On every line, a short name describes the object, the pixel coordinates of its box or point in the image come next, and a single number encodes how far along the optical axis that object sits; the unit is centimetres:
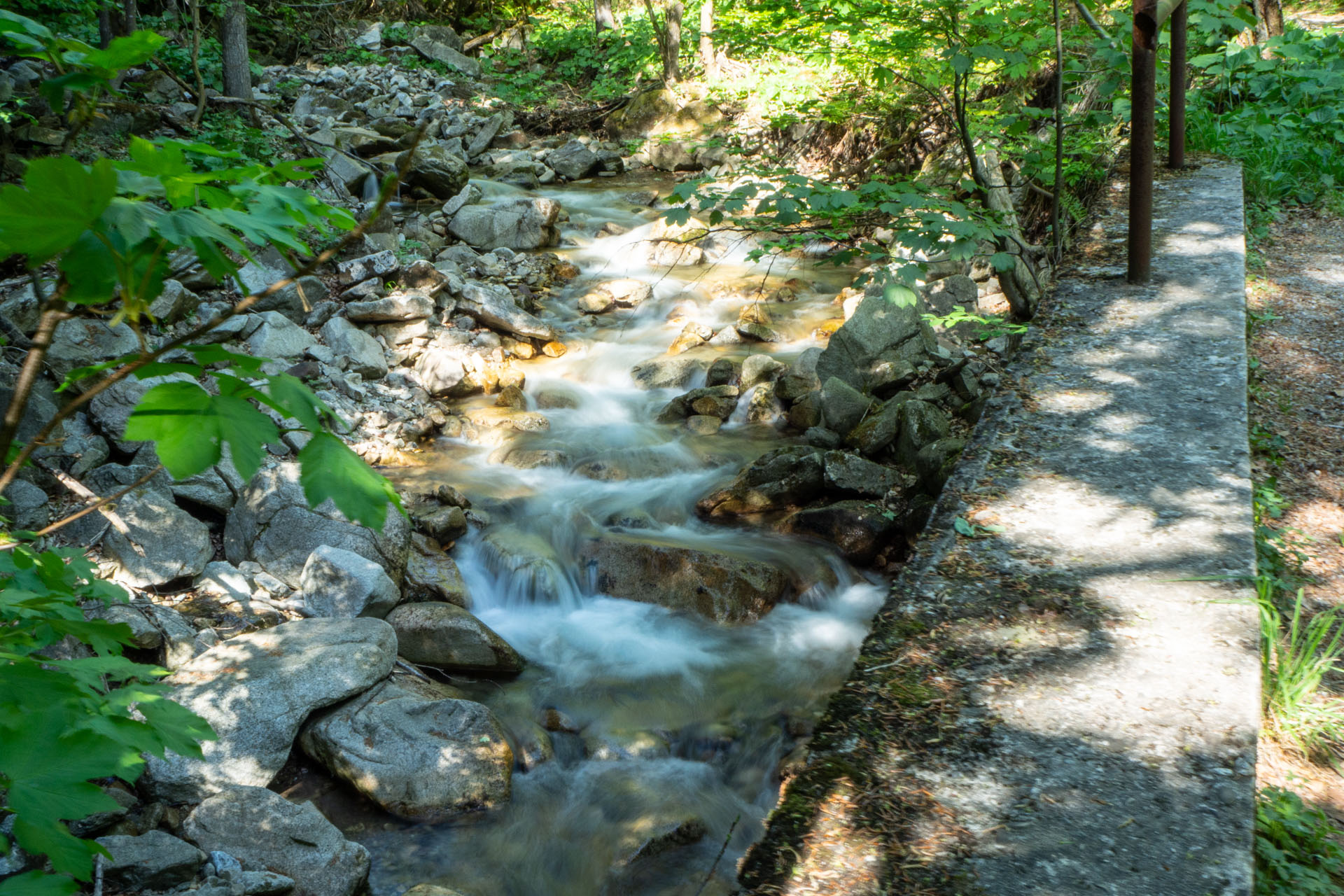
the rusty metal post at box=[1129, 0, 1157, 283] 398
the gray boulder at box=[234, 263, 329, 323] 747
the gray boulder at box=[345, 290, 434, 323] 787
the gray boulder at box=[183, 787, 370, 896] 314
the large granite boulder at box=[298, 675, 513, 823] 374
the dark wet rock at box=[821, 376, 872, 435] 673
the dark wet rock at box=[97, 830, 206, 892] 283
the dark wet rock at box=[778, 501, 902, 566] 559
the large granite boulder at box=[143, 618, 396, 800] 346
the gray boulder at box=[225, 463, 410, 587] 496
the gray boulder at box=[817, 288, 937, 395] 707
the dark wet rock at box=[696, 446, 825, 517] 604
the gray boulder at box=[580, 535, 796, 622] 526
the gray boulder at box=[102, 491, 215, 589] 444
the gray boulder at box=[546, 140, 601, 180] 1384
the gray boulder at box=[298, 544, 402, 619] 461
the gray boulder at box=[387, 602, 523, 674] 468
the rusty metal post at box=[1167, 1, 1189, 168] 529
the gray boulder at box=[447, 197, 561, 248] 1044
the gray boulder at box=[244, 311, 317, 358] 688
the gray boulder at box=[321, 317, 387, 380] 745
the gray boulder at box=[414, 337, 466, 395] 769
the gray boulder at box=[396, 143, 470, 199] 1135
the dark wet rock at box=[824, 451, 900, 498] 588
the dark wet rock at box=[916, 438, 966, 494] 543
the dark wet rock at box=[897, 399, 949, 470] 594
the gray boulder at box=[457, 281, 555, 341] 861
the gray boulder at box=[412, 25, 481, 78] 1811
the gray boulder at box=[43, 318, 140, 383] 542
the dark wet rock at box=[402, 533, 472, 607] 518
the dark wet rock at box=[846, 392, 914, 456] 623
